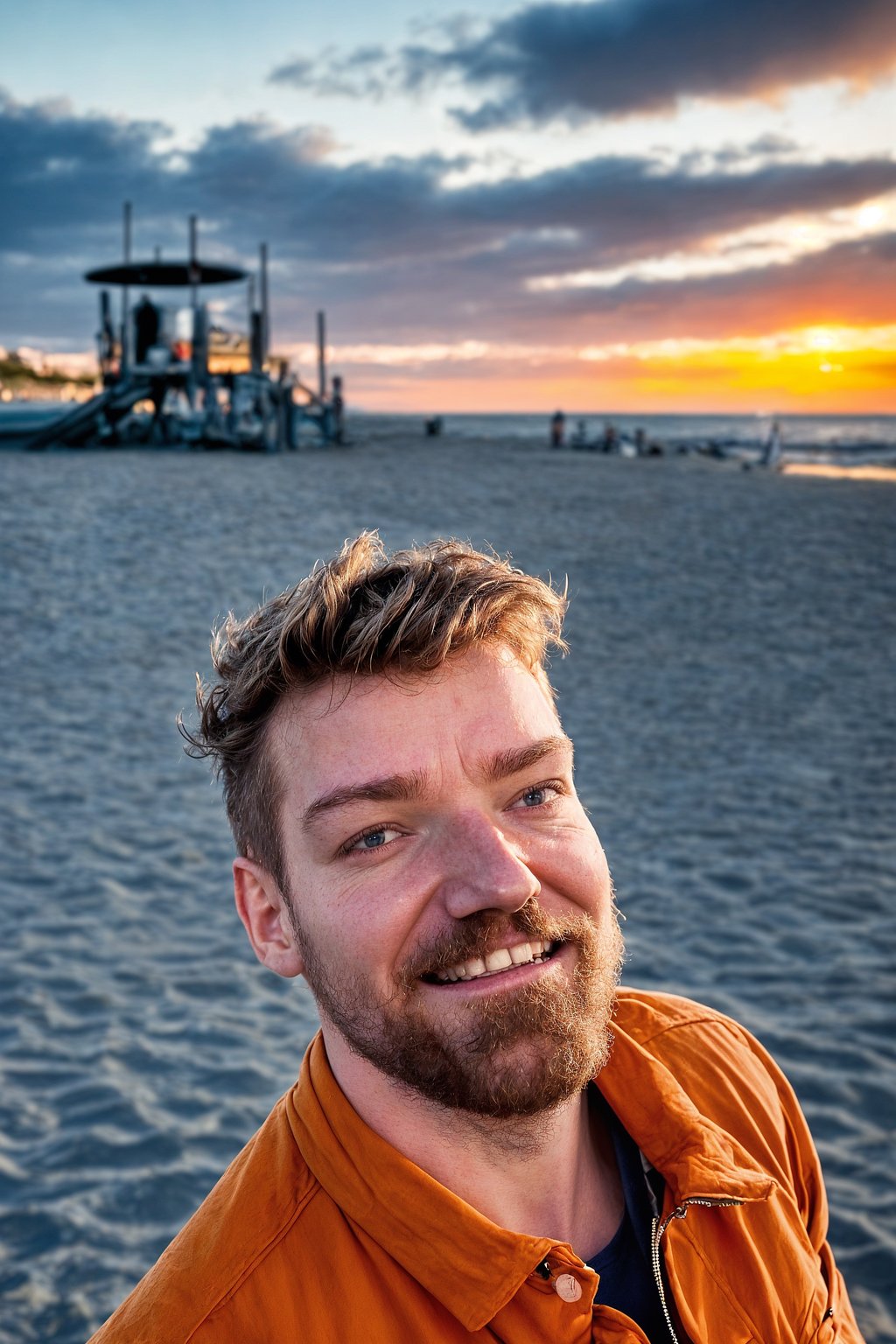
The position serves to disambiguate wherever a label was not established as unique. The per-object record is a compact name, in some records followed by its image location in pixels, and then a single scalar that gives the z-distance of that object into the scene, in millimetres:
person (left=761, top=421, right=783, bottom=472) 40500
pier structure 32219
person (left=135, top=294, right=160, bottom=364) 34562
